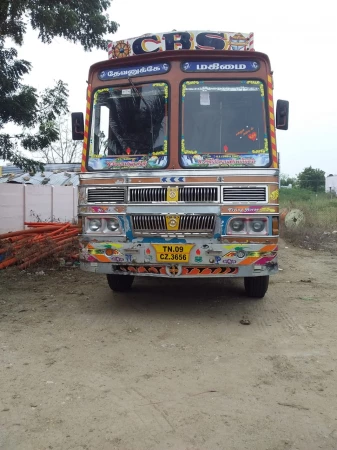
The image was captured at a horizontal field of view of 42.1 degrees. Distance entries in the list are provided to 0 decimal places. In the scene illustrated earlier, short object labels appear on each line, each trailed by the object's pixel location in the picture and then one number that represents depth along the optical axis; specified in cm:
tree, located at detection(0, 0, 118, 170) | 890
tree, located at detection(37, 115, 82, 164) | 4166
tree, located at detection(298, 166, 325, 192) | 5784
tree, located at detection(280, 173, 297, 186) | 6412
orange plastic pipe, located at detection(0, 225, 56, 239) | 1029
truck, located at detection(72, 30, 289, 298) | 525
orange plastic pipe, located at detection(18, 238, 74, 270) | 883
